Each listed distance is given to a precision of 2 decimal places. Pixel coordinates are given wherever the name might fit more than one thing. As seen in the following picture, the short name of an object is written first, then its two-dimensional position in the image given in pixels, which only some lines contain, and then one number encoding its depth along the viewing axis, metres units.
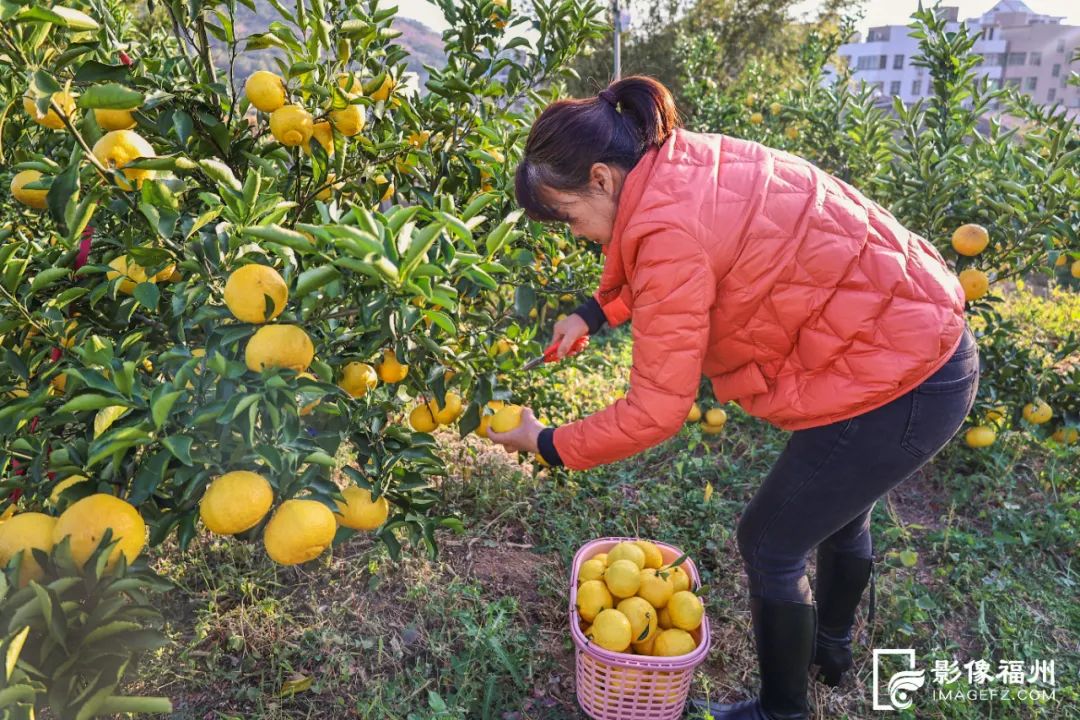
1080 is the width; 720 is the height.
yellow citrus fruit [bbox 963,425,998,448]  2.95
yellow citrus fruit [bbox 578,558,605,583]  2.01
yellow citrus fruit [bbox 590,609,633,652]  1.79
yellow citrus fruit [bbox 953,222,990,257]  2.70
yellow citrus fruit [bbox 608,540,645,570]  2.04
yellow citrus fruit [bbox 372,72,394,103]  1.78
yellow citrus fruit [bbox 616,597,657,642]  1.85
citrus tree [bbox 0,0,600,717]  1.12
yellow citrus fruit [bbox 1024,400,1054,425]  2.91
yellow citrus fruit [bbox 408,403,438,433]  1.88
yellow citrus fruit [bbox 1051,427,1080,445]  2.95
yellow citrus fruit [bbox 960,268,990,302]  2.76
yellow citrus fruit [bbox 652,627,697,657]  1.82
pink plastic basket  1.74
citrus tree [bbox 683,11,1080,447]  2.72
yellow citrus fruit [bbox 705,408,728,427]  3.18
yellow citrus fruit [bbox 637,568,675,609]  1.95
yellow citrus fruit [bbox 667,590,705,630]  1.89
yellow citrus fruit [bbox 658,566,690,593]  2.02
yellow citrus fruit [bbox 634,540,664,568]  2.12
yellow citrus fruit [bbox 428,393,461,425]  1.85
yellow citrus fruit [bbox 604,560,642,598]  1.93
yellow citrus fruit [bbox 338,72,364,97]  1.54
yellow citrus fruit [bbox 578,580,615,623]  1.91
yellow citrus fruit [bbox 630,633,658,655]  1.86
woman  1.36
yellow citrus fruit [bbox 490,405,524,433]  1.68
